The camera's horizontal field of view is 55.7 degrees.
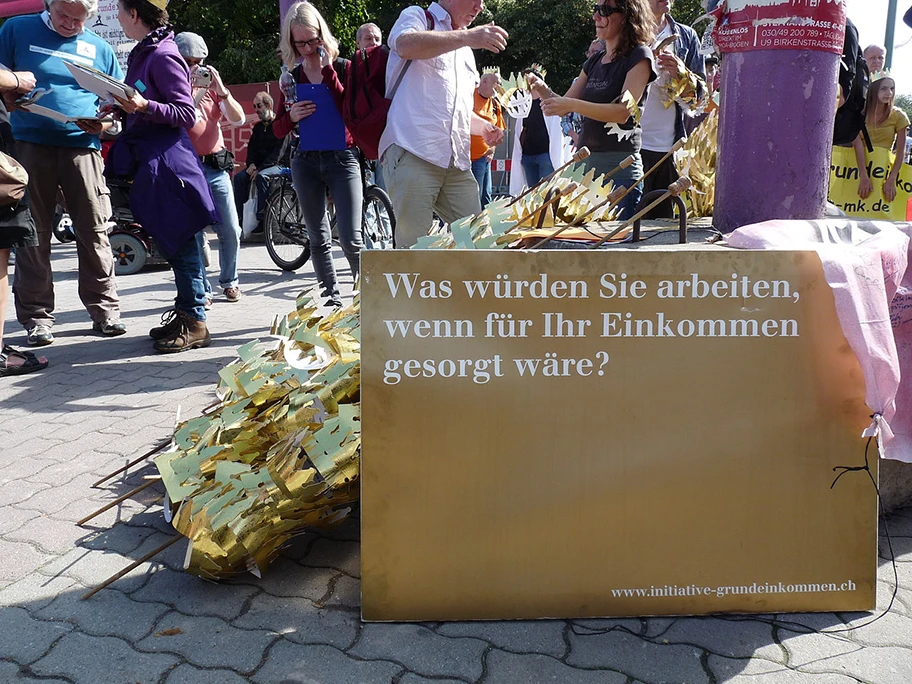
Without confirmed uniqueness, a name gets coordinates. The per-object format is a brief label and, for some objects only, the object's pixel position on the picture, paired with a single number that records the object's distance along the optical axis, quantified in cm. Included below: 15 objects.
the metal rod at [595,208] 254
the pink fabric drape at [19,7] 1384
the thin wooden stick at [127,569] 231
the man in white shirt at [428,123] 417
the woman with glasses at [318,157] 511
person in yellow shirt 729
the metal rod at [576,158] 264
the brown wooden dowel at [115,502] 265
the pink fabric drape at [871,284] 203
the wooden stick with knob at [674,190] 227
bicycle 797
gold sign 202
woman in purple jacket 478
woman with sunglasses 419
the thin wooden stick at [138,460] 298
